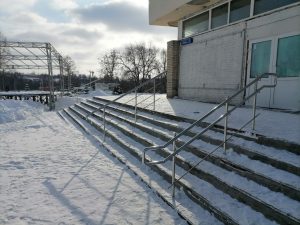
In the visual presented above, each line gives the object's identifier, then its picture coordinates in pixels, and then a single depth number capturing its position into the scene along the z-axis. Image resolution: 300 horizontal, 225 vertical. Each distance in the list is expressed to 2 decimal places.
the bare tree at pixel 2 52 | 16.16
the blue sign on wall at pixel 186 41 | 8.75
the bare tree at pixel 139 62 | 37.44
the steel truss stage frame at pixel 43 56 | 16.46
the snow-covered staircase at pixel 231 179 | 2.49
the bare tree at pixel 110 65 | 40.15
